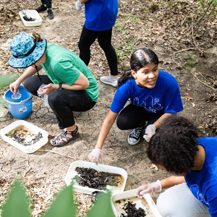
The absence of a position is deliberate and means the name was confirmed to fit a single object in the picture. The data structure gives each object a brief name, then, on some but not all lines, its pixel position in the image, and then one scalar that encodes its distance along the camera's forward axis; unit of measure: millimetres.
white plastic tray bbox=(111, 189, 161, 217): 2150
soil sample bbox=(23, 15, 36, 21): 4784
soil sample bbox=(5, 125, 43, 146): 2787
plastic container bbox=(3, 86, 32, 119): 2826
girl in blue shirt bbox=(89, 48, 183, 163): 2043
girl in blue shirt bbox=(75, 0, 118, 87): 2823
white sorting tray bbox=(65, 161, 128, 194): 2344
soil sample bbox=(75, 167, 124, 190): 2346
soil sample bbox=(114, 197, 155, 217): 2150
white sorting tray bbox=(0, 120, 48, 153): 2662
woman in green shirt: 2262
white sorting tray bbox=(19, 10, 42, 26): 4645
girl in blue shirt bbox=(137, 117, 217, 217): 1359
